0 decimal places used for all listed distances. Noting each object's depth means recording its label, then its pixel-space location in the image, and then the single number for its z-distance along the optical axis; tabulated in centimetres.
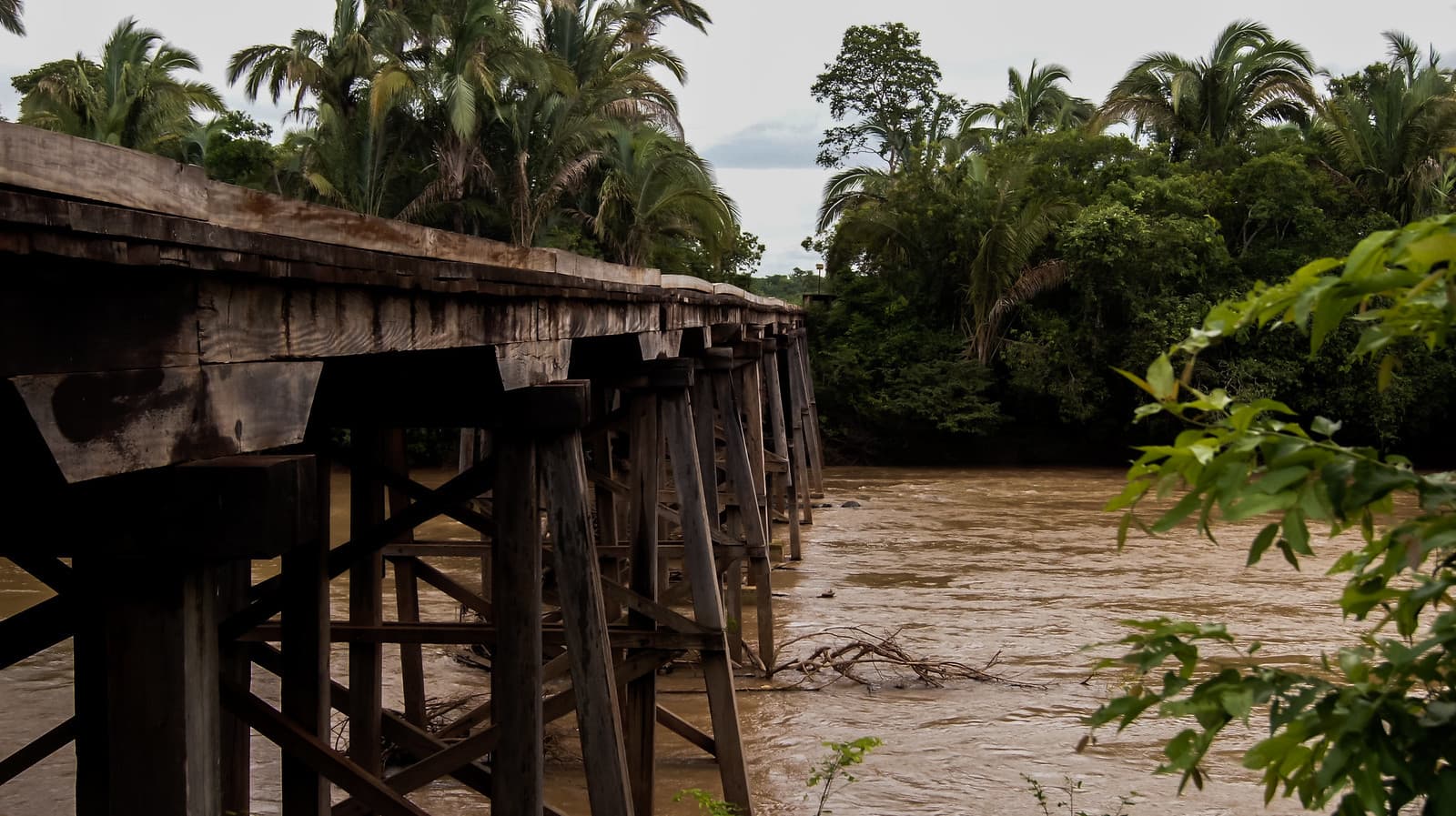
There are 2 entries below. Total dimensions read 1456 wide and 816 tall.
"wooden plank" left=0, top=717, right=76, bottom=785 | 440
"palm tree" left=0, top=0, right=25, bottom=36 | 1828
